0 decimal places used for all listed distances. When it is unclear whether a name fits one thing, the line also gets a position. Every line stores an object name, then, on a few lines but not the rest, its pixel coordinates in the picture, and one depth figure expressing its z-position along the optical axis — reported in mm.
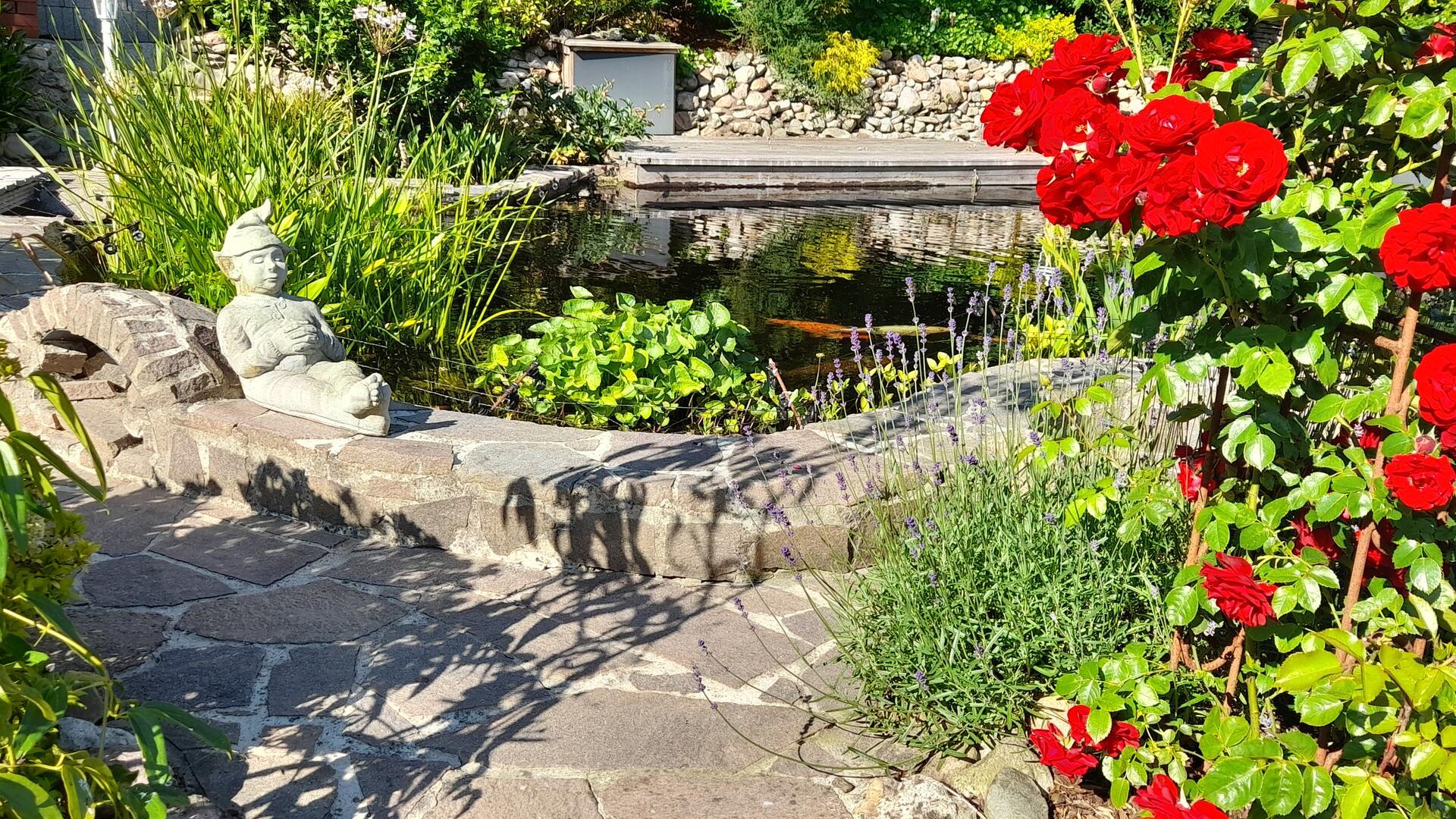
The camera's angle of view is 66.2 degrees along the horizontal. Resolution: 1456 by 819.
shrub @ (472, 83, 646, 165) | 10812
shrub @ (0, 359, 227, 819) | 1377
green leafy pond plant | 4113
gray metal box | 13086
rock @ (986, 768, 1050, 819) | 2203
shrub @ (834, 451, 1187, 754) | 2408
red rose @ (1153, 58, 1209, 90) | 2109
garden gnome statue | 3680
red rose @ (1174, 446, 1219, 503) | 2080
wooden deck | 11555
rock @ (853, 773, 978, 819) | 2203
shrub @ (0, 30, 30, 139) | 9344
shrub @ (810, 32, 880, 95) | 14789
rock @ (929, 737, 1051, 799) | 2324
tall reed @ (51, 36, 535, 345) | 4559
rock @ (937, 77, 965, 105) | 16000
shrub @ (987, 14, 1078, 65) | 16062
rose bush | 1593
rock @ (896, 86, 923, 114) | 15844
